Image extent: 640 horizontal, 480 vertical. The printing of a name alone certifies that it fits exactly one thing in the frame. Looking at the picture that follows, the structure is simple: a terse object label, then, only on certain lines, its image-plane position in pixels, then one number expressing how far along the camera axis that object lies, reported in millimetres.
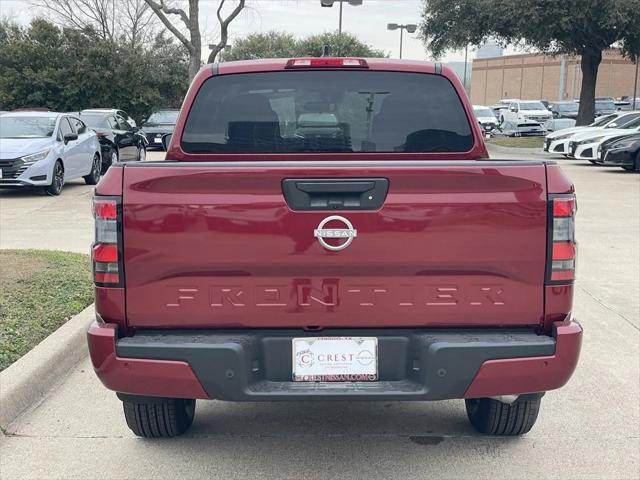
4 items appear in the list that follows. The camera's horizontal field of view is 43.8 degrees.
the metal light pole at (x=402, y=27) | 48147
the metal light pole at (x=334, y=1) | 36531
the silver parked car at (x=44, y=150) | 14156
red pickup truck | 3188
